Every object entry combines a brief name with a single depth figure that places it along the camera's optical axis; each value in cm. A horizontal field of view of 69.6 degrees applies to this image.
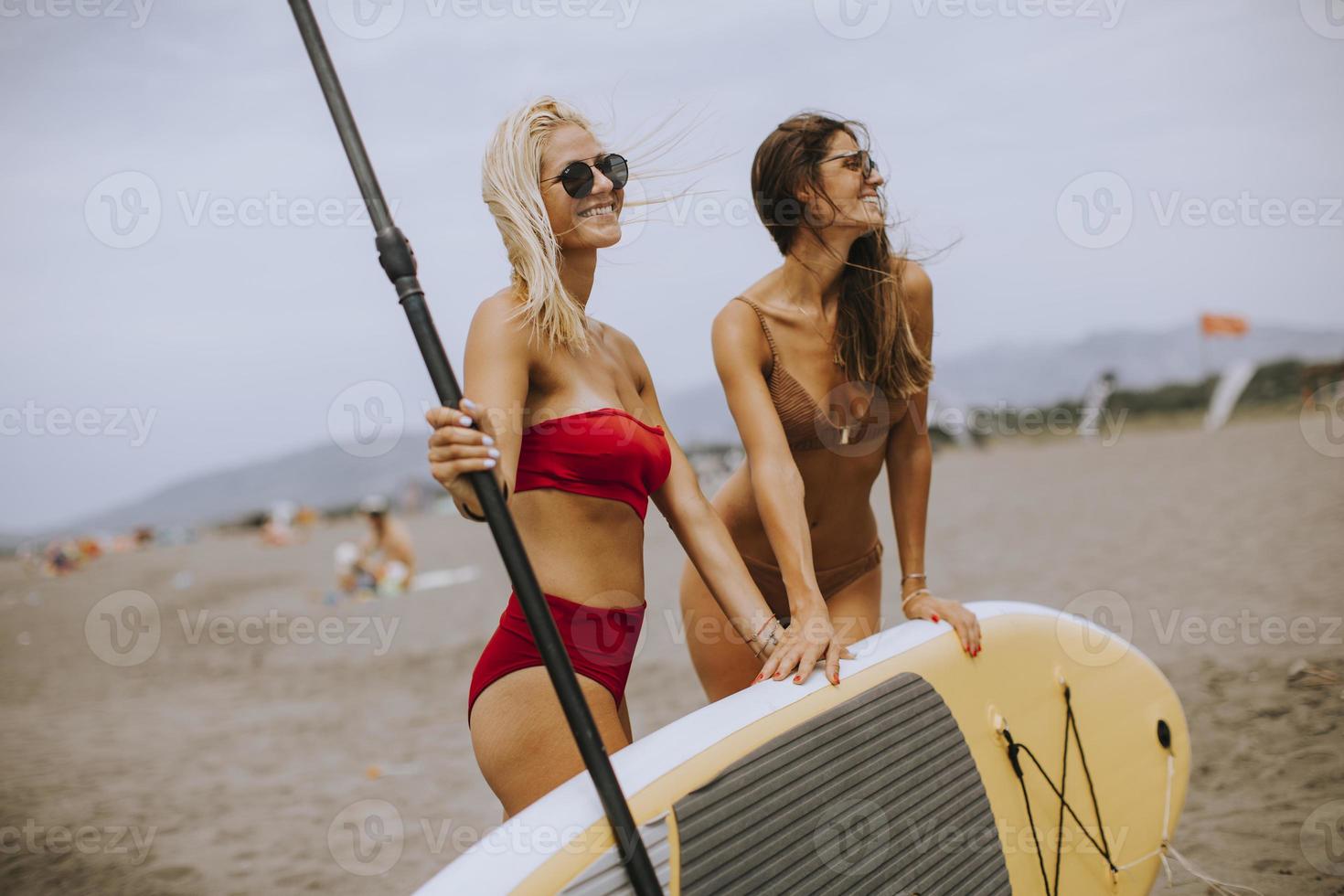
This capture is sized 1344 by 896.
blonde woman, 178
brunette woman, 238
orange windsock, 3334
